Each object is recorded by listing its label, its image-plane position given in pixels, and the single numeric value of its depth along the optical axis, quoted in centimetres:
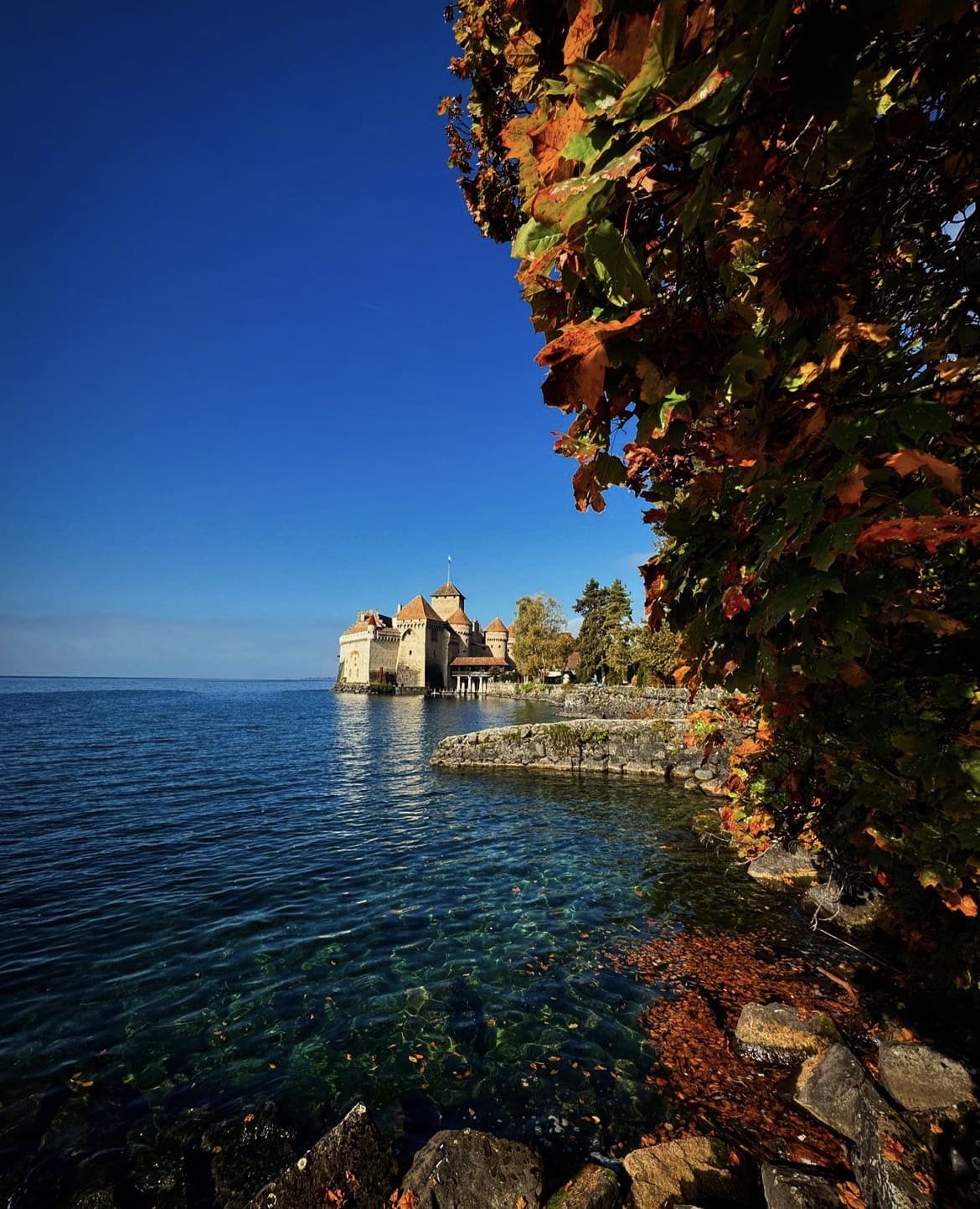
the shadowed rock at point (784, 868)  1053
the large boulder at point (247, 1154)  443
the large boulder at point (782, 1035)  555
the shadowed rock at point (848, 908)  832
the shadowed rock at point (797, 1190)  389
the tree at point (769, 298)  122
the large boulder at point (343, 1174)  400
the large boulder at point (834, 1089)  464
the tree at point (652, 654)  3831
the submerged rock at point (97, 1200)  425
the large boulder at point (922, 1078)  448
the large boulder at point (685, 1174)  408
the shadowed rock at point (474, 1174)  407
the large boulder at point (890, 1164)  380
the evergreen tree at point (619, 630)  5481
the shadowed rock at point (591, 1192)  399
